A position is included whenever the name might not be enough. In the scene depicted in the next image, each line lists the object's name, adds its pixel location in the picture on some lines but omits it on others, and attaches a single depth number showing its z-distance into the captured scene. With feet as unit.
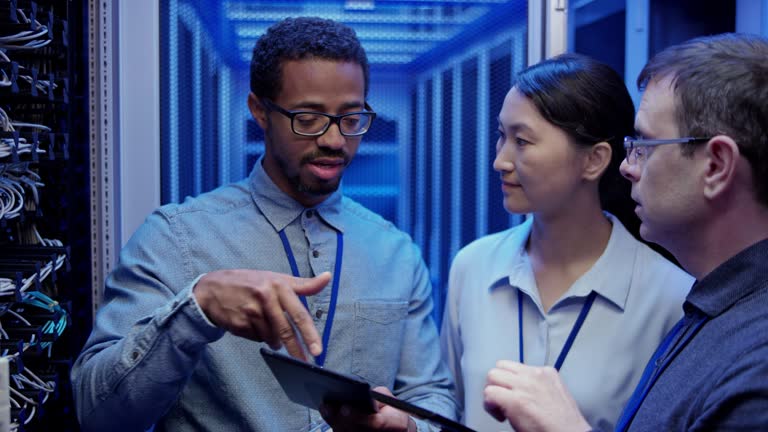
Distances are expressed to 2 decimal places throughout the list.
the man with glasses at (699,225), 3.85
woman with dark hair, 5.52
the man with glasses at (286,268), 5.04
